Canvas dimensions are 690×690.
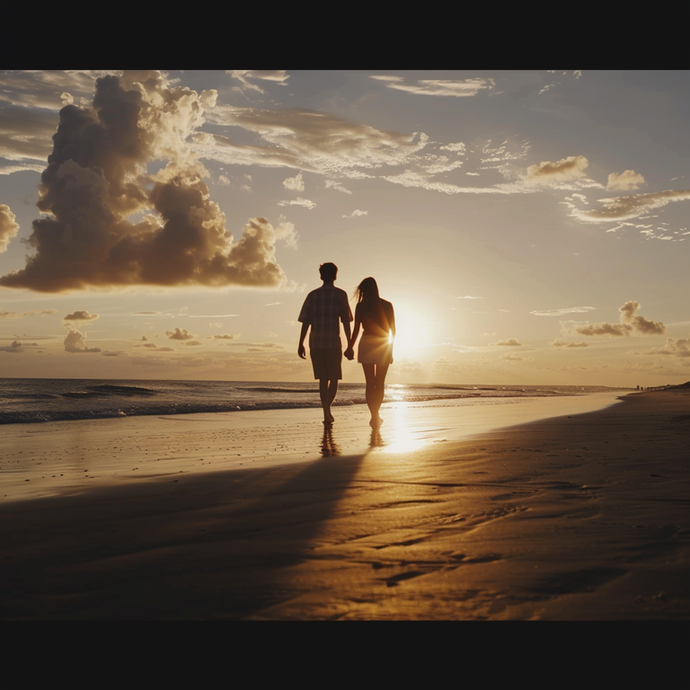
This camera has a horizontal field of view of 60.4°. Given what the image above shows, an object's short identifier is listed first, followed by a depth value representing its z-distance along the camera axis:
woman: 9.29
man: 9.28
